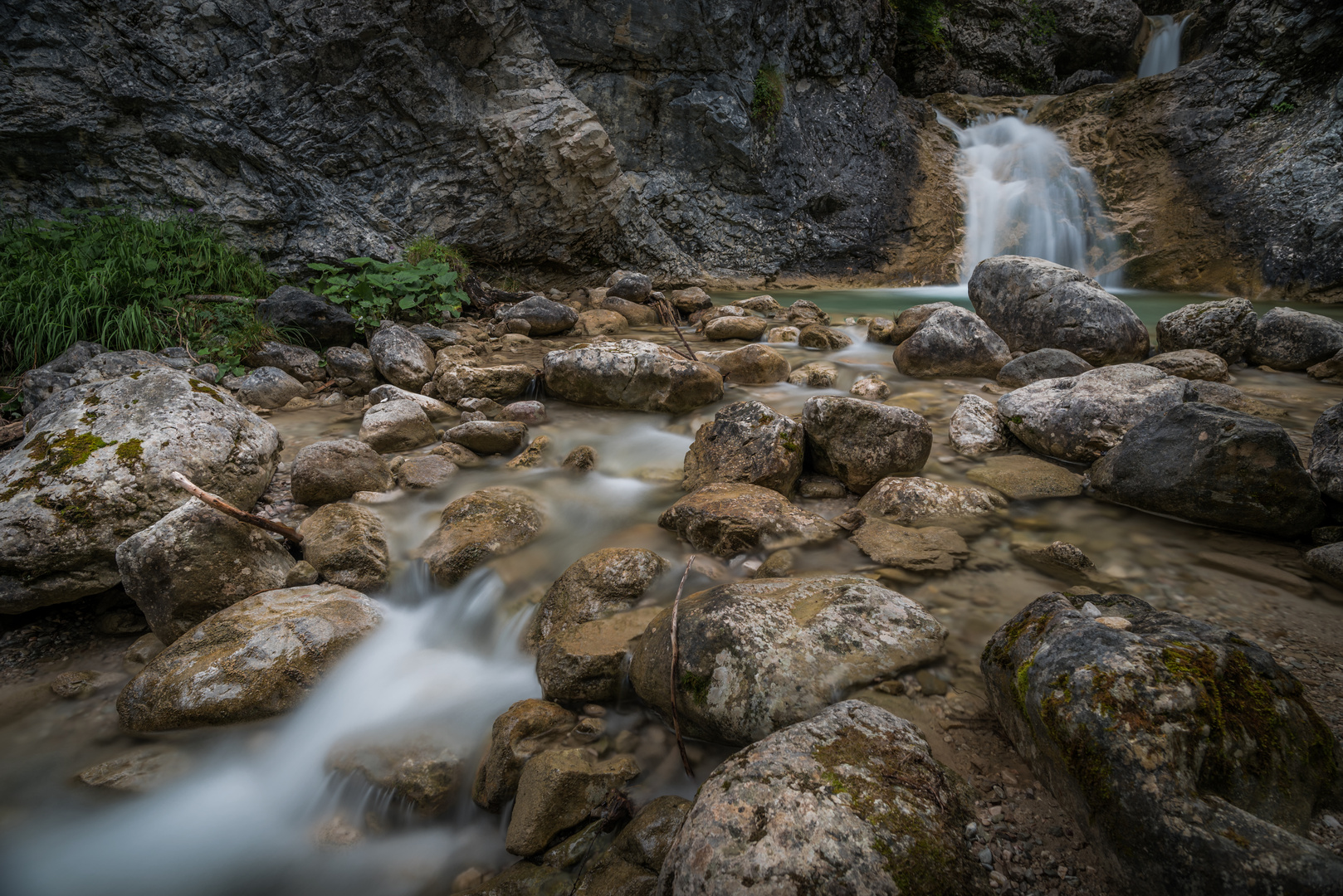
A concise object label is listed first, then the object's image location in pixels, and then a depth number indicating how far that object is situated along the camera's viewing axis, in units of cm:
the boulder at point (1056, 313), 516
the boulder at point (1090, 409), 327
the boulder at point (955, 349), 518
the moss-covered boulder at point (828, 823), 117
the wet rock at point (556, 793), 165
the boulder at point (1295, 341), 496
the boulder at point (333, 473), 320
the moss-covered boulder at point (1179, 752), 108
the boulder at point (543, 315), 705
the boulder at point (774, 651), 175
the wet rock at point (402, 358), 512
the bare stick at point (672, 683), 177
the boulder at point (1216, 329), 521
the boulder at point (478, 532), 276
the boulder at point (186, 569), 234
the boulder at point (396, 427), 390
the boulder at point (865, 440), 318
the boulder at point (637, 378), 455
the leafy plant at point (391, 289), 621
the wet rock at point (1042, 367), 457
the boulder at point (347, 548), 269
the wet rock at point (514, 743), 181
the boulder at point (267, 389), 470
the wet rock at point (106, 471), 240
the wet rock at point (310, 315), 559
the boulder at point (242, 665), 204
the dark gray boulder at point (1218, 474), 245
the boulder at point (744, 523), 263
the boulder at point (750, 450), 316
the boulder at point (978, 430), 360
